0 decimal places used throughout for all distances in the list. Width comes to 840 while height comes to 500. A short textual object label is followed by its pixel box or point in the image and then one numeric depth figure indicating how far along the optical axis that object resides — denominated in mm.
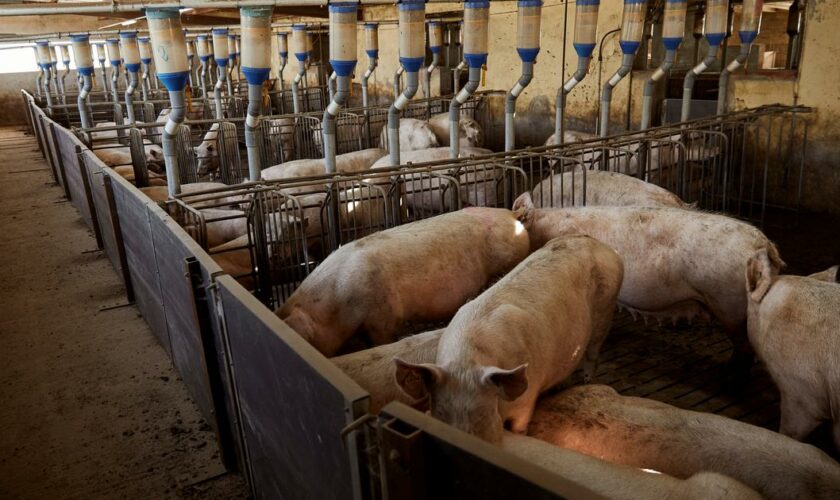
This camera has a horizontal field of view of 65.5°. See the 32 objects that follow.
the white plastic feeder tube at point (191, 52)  15405
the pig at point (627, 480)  2336
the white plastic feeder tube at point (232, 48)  13412
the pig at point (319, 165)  7949
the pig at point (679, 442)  2629
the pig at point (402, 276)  4152
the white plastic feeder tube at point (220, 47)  6706
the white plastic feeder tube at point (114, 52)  10859
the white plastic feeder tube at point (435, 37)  10570
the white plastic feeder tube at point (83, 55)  8711
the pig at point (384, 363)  3207
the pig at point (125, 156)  9711
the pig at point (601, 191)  5785
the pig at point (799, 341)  3275
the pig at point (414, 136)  10516
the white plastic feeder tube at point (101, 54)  15584
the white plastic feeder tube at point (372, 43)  8805
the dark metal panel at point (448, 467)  1337
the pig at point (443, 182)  7093
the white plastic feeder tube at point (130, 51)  7867
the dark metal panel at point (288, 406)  1859
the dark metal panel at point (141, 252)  4535
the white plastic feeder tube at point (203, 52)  12781
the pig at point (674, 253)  4297
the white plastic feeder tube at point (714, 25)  7074
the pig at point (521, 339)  2689
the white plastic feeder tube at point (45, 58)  12591
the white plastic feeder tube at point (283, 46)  13044
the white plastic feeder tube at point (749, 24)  7324
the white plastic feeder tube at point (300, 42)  7637
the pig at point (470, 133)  10312
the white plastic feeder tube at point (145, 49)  10891
